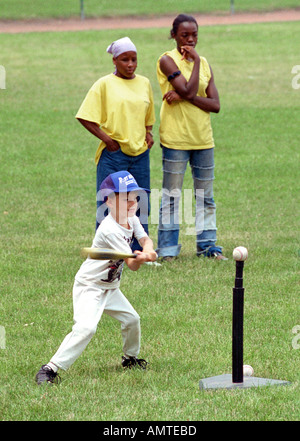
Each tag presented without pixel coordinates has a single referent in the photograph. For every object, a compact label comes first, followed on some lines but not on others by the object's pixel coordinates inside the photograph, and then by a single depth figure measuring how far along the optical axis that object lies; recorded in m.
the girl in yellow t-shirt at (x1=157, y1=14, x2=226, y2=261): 15.95
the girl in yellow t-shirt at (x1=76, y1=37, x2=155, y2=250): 15.27
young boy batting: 10.37
